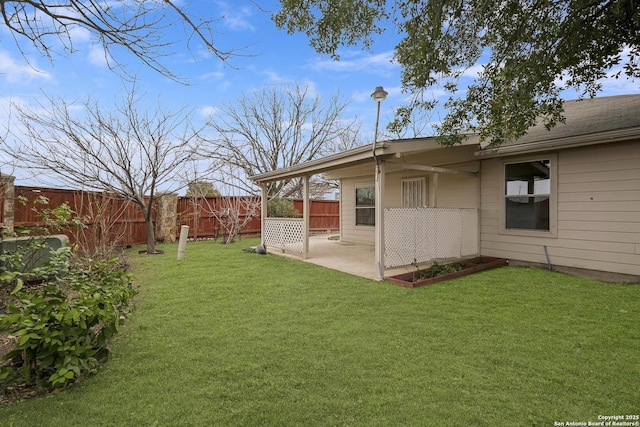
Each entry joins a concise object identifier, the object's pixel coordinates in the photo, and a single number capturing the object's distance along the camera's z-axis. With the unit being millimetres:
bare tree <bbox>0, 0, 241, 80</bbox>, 2346
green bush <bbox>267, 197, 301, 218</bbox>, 13164
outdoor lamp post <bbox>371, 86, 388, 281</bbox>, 5598
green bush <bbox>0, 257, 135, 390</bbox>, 2146
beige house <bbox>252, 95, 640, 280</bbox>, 5413
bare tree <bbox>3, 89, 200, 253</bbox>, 7504
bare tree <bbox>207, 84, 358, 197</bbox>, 16469
